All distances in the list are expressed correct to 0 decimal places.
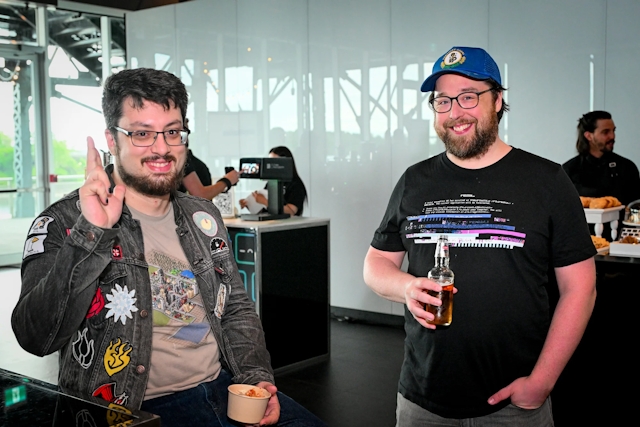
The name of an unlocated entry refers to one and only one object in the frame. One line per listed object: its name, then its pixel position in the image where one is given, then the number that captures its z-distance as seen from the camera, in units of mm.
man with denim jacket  1621
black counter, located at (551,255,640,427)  3125
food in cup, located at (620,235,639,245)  3381
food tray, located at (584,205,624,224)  3695
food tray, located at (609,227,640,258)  3252
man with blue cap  1924
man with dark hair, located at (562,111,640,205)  4680
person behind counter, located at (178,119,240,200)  4871
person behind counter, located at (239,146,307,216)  5605
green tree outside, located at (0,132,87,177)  9117
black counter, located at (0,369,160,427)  1182
